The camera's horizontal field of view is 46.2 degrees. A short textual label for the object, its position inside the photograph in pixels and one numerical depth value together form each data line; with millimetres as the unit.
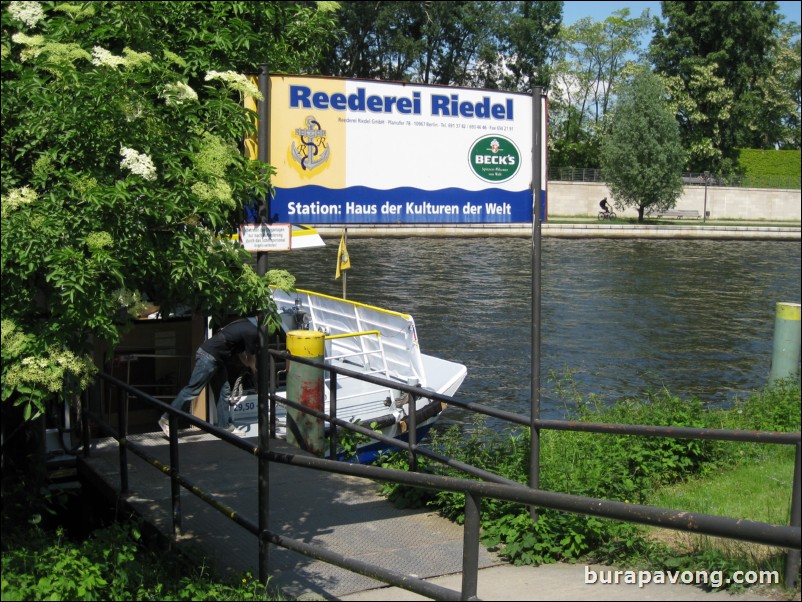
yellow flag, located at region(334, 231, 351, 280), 13458
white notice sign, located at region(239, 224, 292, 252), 4949
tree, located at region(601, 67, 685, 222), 56062
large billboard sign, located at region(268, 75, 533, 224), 5227
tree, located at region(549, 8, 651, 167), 63062
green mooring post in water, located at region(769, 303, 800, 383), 10992
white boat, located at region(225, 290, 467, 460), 10469
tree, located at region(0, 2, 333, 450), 3947
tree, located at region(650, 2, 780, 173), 59344
